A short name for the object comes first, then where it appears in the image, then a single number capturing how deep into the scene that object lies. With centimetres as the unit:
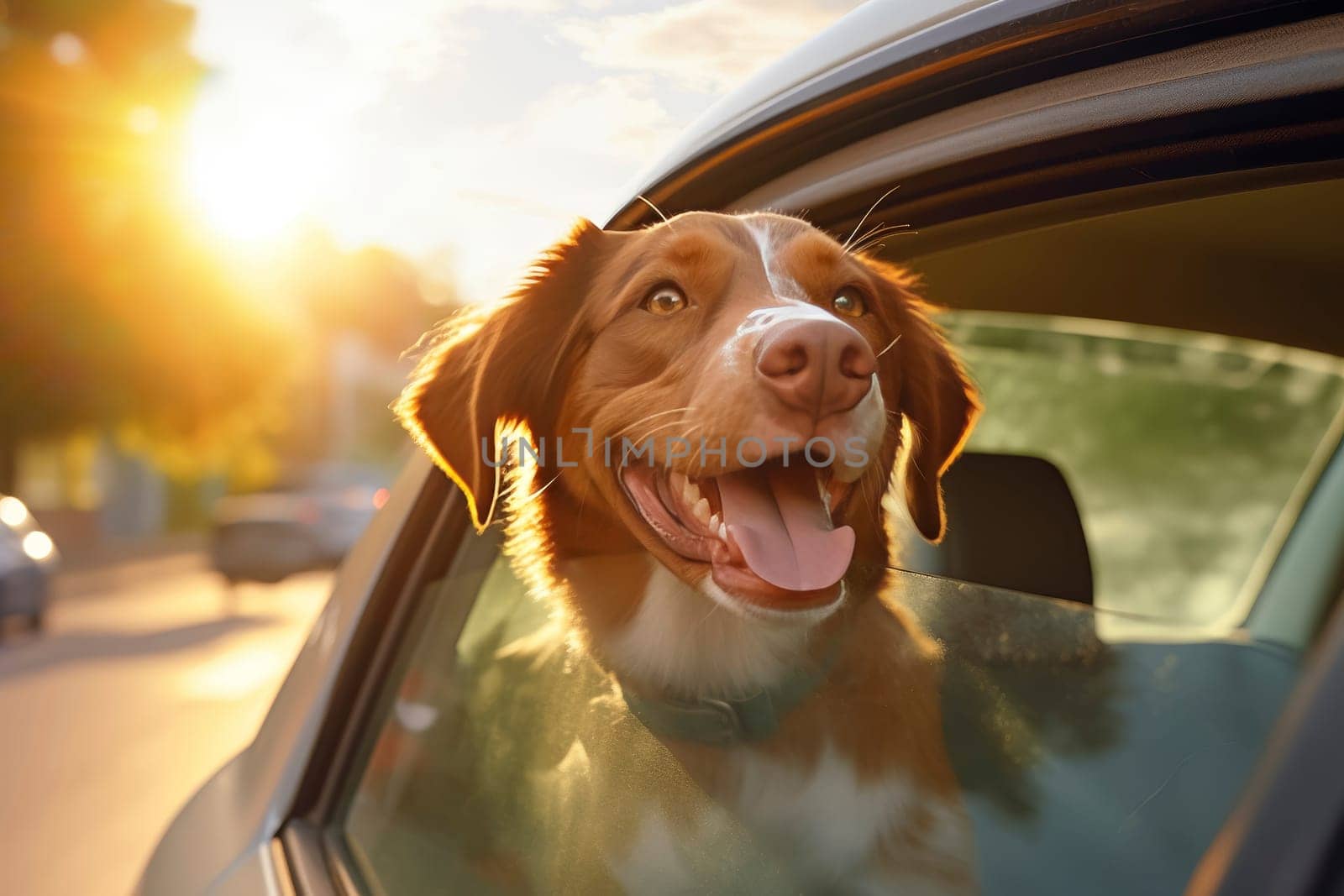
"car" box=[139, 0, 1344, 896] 98
